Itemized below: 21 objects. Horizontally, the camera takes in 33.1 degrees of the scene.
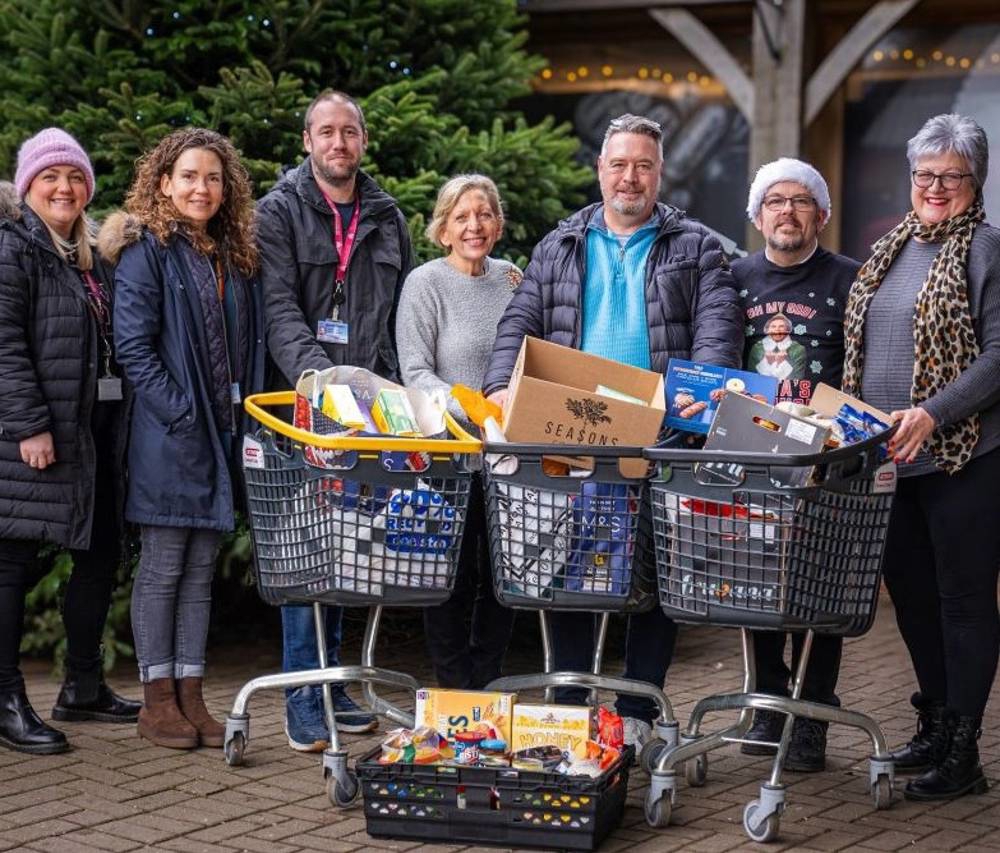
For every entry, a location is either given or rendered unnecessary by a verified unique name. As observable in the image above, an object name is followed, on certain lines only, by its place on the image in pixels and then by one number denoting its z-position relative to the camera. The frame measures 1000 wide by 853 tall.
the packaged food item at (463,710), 4.91
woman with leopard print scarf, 5.17
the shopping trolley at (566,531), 4.82
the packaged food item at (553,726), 4.84
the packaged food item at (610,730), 4.92
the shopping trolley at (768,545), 4.66
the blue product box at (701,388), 4.98
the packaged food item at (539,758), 4.76
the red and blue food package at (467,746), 4.80
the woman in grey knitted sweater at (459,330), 5.74
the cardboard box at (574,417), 4.82
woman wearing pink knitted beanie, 5.58
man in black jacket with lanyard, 5.77
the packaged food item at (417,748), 4.80
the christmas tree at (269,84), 7.02
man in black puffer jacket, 5.40
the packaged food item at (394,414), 4.96
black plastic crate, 4.62
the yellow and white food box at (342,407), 4.88
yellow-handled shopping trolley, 4.87
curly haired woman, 5.59
